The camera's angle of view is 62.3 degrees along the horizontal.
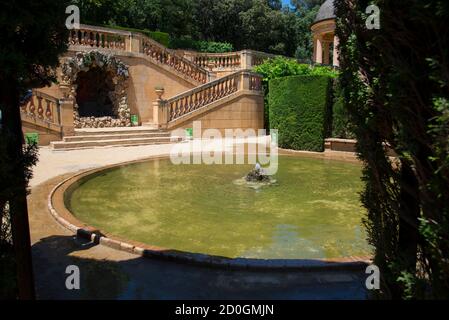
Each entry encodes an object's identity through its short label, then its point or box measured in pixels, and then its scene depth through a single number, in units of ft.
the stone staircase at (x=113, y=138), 50.80
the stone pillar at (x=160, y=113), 60.54
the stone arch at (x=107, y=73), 63.57
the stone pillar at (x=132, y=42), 69.31
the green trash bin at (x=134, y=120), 70.64
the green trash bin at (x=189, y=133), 62.54
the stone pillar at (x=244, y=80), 66.39
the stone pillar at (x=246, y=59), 80.79
